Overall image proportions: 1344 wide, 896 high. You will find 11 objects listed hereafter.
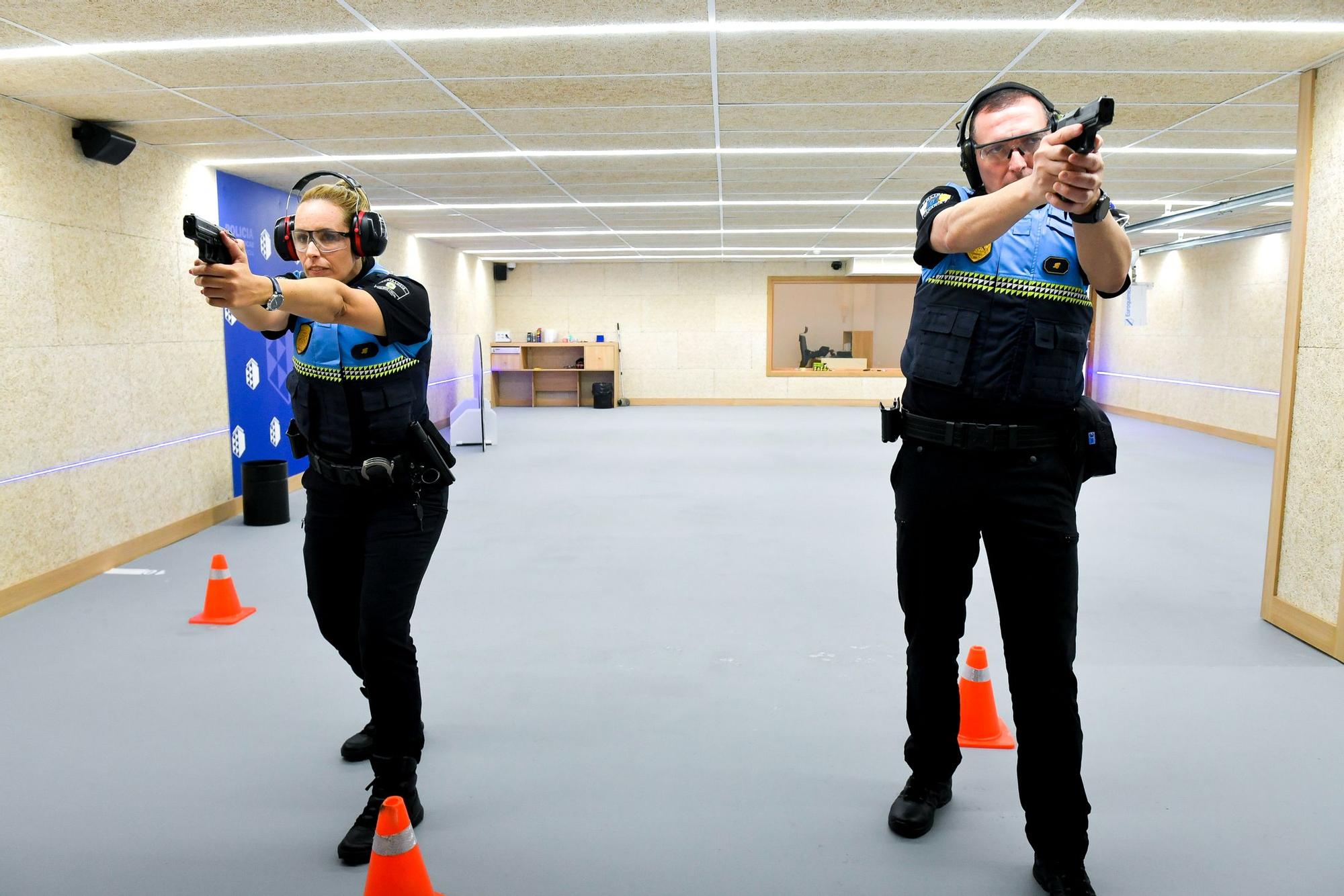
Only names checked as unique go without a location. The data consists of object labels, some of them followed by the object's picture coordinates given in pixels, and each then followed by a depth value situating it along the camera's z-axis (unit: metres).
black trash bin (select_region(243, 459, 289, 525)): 5.88
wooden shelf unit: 15.14
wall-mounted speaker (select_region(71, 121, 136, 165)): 4.60
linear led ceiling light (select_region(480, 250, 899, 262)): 14.27
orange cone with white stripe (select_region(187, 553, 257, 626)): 3.89
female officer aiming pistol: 2.13
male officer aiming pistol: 1.82
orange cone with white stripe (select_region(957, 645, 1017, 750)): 2.69
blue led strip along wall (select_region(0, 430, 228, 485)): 4.21
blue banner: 6.25
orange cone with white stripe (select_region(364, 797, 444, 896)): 1.79
